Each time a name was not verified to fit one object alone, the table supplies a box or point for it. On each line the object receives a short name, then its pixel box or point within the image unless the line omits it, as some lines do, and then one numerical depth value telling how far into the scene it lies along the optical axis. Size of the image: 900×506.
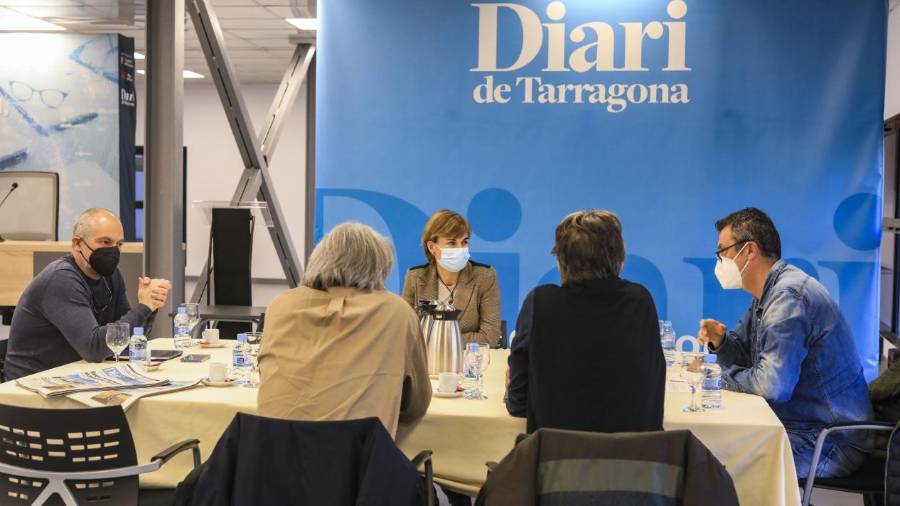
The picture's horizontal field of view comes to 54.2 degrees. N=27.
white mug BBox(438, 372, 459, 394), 2.98
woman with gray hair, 2.45
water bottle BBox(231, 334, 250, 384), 3.20
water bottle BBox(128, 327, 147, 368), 3.37
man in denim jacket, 3.10
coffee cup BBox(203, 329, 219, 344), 3.88
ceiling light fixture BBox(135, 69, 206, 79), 12.61
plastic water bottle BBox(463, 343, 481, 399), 2.99
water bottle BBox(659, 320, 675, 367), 3.54
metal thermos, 3.32
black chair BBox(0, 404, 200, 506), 2.42
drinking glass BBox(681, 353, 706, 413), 2.82
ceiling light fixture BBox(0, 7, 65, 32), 8.73
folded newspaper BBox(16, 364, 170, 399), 3.00
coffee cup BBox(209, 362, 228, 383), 3.09
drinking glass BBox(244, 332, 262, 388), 3.11
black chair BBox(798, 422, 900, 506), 3.03
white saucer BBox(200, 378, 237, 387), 3.07
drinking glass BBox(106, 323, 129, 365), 3.29
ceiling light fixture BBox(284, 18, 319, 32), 8.80
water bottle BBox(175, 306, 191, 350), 3.82
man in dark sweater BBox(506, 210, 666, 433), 2.39
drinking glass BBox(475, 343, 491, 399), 3.06
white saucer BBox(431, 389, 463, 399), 2.94
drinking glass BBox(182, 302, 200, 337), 3.83
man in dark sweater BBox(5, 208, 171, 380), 3.50
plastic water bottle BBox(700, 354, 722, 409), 2.85
